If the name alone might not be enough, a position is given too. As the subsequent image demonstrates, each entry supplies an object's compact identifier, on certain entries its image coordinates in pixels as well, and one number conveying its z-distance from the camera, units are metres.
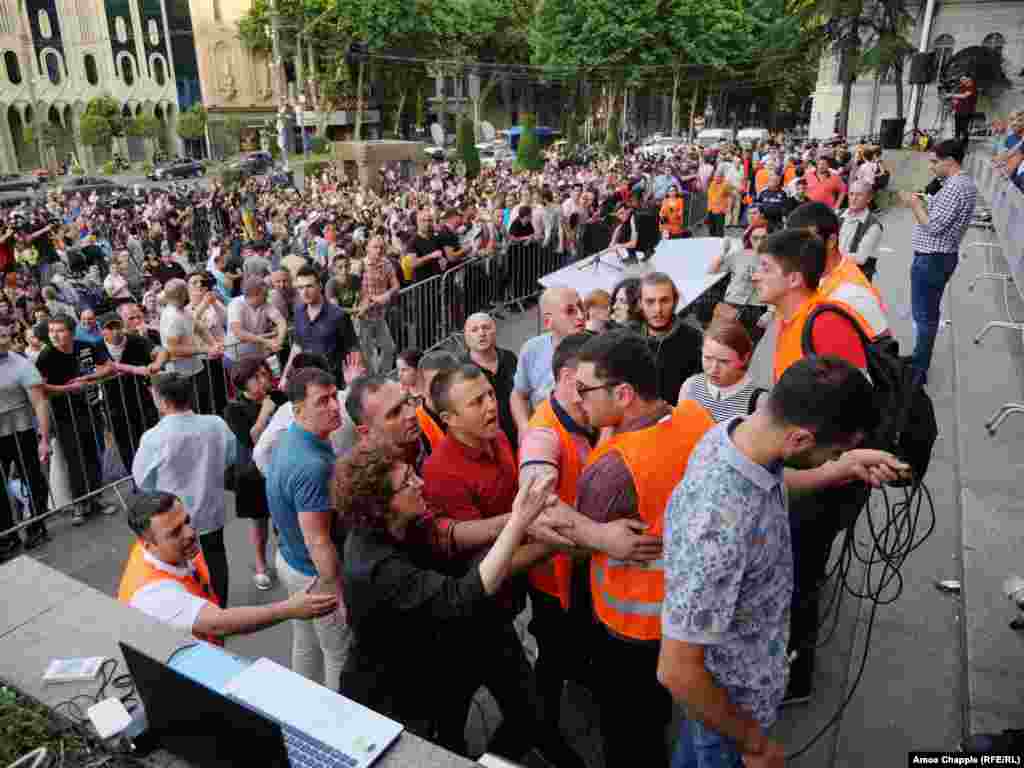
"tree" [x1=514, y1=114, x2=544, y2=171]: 37.31
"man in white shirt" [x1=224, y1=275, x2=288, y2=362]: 7.32
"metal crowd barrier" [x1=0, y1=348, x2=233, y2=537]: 5.74
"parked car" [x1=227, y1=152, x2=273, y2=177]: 43.22
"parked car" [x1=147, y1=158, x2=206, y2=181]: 47.75
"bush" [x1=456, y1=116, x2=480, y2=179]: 34.03
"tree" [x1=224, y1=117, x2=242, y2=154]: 59.44
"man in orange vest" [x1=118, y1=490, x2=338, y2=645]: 2.77
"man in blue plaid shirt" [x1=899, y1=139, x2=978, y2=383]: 6.17
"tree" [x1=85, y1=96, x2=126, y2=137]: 51.84
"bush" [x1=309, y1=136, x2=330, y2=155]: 47.13
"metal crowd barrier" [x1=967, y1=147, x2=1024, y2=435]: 5.68
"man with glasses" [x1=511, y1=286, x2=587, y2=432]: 4.64
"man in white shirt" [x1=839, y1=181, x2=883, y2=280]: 7.07
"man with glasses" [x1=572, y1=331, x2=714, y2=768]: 2.45
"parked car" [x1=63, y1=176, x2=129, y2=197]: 38.31
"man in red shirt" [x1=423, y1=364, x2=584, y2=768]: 2.84
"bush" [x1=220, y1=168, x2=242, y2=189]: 30.40
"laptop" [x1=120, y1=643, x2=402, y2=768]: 1.66
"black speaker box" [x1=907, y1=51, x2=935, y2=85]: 23.94
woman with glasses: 2.38
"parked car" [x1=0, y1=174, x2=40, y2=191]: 40.06
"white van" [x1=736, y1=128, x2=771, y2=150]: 40.79
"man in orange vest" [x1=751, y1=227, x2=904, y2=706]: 3.09
